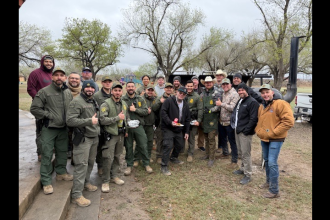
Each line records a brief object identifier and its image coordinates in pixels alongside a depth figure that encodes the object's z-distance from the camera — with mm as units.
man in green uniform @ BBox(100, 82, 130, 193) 3937
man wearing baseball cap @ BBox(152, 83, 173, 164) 5262
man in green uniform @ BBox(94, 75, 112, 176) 4410
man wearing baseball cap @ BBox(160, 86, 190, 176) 4945
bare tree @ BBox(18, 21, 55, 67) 24547
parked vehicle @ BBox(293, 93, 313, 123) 9755
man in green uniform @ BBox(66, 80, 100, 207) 3451
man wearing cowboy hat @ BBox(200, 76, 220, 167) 5438
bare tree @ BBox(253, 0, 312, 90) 12828
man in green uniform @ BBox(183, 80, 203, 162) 5555
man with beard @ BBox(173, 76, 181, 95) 6203
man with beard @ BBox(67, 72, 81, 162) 4059
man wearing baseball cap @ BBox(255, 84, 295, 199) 3727
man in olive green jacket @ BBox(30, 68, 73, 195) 3516
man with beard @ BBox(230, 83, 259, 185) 4344
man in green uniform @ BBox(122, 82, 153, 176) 4777
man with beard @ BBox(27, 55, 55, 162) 4031
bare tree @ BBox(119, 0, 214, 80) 22172
